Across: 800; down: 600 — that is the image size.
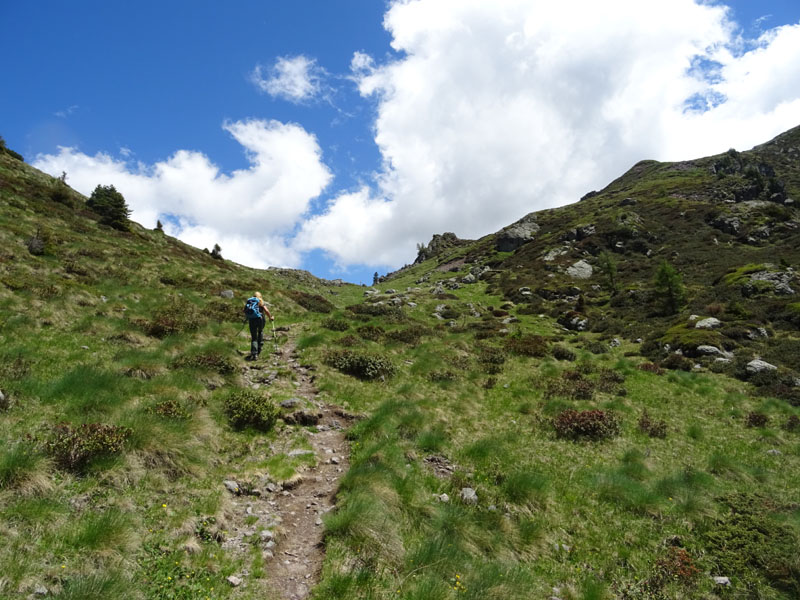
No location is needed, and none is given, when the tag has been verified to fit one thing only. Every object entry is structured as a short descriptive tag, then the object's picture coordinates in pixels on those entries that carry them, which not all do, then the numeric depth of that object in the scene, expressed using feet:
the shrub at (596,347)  95.59
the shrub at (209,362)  43.16
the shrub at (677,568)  24.50
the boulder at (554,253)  235.40
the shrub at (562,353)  86.84
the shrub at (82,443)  22.26
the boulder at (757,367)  73.46
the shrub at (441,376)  60.64
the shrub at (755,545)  24.58
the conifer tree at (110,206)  130.52
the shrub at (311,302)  108.27
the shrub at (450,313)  128.63
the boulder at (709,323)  101.96
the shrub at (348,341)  67.95
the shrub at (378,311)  105.31
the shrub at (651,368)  77.63
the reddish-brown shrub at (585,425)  45.80
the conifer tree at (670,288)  128.26
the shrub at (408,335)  80.70
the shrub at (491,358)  71.72
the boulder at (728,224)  222.48
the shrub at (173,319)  53.21
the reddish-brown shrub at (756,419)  54.03
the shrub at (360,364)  56.80
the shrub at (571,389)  59.82
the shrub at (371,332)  78.50
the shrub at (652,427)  48.65
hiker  55.31
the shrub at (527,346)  84.94
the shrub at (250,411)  35.14
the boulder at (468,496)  29.71
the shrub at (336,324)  80.23
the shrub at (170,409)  30.07
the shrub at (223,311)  71.72
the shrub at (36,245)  70.85
